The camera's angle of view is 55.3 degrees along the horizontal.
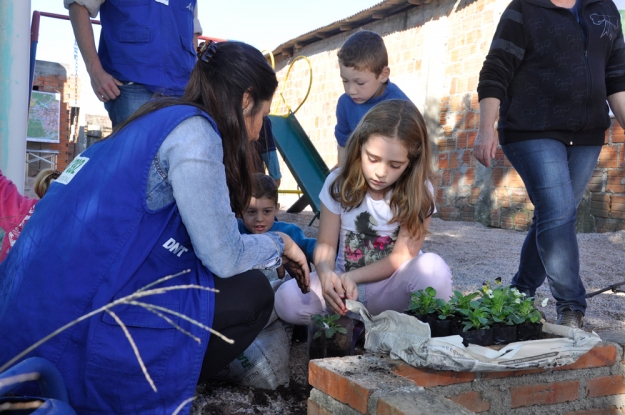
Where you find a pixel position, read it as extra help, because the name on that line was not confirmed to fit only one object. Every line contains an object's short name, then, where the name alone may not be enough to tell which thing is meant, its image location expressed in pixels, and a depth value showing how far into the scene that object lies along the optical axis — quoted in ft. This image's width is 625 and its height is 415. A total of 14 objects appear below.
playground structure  20.53
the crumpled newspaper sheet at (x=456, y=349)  5.84
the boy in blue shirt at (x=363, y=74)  10.71
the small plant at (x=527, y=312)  6.80
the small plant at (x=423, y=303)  6.79
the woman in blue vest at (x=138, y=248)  4.76
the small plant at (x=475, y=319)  6.42
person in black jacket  8.18
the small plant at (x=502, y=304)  6.69
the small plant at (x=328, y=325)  7.06
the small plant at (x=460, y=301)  6.73
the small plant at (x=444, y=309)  6.68
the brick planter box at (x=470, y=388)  5.04
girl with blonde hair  7.76
